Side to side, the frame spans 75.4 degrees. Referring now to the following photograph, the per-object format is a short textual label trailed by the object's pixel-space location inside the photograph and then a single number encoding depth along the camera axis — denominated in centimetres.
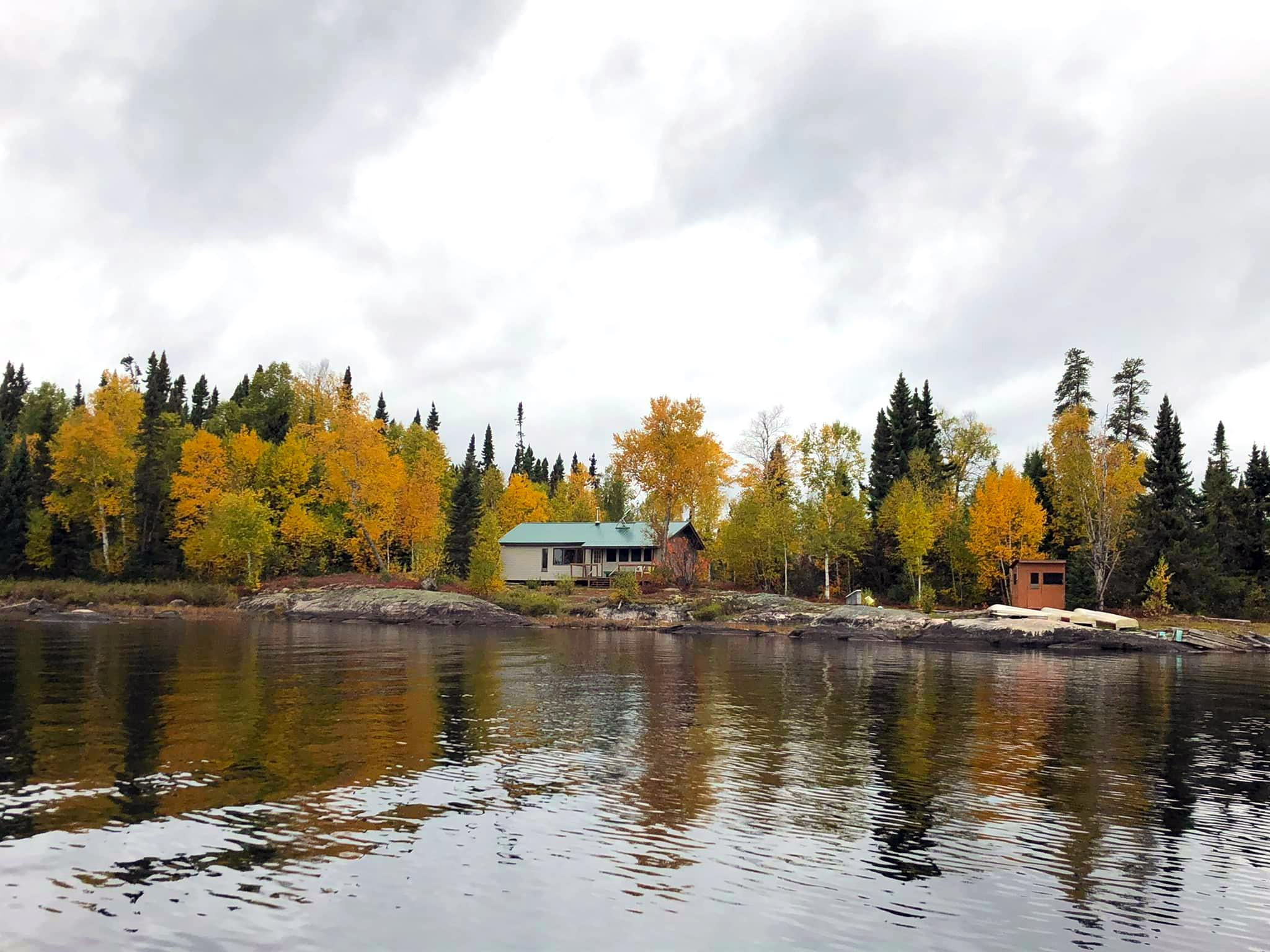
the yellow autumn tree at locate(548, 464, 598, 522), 10631
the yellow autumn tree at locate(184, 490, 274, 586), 6800
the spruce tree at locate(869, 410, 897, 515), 8425
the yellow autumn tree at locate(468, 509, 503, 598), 6700
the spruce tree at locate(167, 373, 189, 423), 10019
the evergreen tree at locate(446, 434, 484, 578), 7488
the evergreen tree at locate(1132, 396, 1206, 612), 5988
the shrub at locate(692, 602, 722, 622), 6159
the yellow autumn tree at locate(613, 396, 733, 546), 7400
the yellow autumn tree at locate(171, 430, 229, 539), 7431
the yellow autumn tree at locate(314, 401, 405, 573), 7369
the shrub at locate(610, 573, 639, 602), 6462
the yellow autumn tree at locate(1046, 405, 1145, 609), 6309
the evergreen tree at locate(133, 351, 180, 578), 7538
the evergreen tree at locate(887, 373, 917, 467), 8438
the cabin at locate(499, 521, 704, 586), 7869
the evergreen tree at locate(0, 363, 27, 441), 11331
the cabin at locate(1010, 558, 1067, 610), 6225
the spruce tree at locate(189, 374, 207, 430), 11206
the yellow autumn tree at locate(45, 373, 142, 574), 7331
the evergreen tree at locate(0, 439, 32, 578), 7769
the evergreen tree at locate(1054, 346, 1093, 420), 8150
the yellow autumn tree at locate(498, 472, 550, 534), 10212
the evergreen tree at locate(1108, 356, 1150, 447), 7719
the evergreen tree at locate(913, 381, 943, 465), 8519
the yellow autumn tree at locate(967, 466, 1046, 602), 6512
